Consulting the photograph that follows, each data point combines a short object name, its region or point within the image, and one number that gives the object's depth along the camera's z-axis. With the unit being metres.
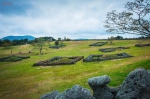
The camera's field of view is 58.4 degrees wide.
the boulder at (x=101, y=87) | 7.97
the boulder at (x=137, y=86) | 6.89
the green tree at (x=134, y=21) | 13.90
